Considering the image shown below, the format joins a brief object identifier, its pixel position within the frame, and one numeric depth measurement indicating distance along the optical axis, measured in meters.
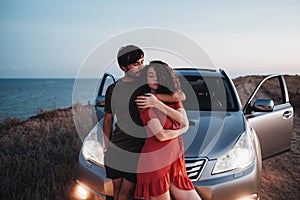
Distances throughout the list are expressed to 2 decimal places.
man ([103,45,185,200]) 2.24
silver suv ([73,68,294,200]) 2.88
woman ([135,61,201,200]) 2.16
